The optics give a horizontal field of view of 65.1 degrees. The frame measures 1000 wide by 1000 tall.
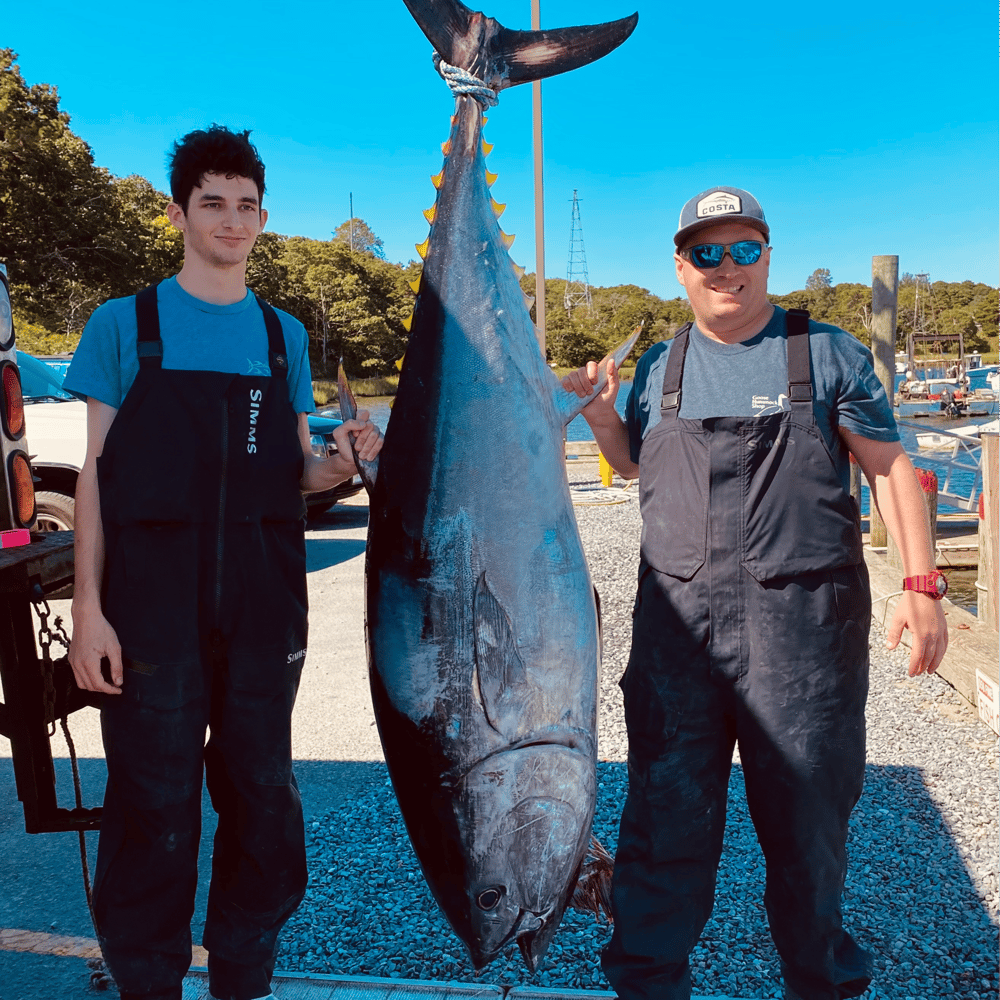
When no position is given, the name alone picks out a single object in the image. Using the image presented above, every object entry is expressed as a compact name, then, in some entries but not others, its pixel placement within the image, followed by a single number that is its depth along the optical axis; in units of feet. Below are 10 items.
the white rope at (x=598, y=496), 34.82
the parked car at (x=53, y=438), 20.24
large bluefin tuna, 4.40
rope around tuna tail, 4.98
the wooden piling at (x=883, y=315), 21.90
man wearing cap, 5.74
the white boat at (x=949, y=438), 43.14
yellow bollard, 38.61
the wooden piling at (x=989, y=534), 14.48
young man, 5.62
